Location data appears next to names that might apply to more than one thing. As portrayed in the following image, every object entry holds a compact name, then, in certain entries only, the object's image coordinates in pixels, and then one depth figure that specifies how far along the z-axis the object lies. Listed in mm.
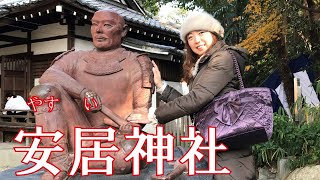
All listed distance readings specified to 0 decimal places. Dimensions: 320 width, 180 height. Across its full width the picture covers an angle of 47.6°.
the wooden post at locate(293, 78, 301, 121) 7412
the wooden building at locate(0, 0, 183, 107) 7070
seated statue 2783
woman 2047
